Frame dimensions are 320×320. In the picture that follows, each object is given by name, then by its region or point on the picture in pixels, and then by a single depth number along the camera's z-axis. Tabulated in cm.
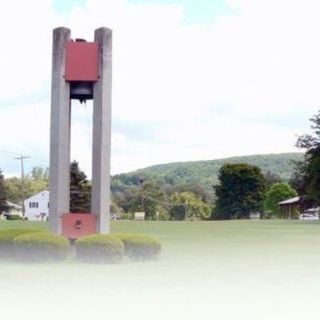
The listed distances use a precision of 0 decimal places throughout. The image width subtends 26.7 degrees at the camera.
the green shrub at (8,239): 1659
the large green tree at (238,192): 9969
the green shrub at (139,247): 1656
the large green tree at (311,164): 6025
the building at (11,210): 9494
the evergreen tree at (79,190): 6544
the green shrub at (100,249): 1578
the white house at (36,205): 11725
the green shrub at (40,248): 1578
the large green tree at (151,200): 10281
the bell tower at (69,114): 1919
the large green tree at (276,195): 9681
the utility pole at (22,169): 9014
